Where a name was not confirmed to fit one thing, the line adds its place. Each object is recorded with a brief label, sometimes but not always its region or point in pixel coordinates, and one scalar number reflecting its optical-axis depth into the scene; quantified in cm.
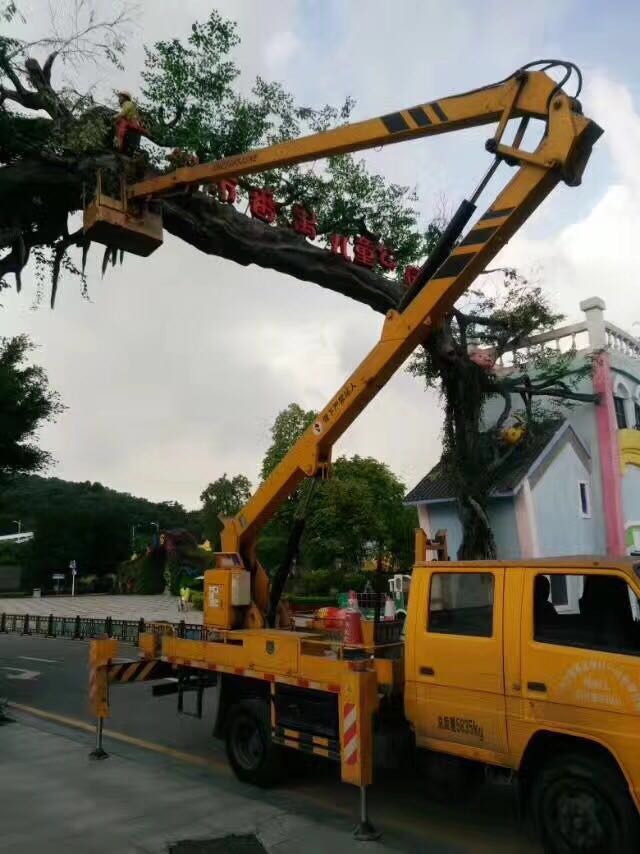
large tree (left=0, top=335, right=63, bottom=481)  1514
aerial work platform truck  477
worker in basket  1103
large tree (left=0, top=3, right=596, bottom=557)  1152
